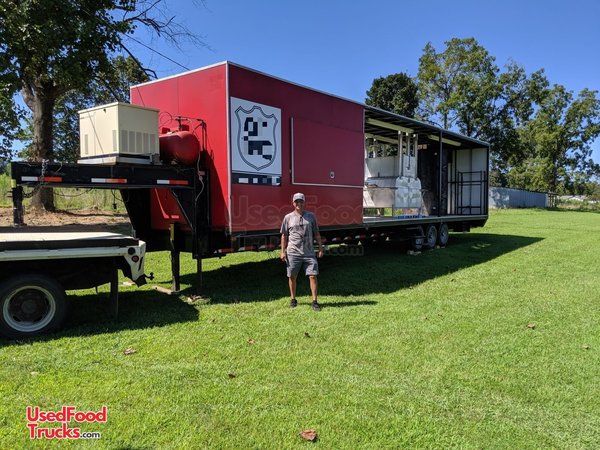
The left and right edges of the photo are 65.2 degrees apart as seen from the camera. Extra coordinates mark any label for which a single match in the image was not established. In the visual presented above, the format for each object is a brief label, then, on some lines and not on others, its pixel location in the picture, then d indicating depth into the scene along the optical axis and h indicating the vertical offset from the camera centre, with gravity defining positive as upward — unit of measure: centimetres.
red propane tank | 692 +80
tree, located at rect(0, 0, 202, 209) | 1106 +414
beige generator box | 627 +94
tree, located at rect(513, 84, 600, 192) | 5191 +806
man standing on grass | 684 -62
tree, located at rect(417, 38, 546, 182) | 3978 +976
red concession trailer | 680 +57
